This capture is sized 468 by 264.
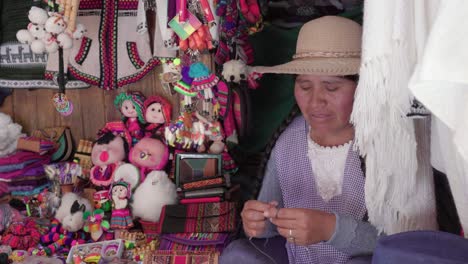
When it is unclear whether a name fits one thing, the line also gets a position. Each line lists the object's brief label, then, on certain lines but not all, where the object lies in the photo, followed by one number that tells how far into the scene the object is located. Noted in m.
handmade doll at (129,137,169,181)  2.44
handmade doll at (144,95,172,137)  2.52
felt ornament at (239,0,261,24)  2.29
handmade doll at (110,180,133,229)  2.33
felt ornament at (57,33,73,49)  2.27
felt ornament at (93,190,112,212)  2.45
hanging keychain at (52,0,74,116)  2.47
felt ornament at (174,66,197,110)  2.35
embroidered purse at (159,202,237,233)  2.13
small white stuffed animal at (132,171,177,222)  2.32
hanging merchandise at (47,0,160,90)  2.57
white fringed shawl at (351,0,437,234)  0.92
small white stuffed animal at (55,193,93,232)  2.42
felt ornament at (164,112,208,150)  2.40
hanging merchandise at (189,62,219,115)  2.33
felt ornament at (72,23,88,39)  2.36
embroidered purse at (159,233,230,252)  2.06
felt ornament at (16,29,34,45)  2.32
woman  1.35
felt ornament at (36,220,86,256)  2.30
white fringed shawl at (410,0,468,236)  0.76
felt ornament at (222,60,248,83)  2.37
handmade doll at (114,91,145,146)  2.56
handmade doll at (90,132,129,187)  2.52
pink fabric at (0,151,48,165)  2.62
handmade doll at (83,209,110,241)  2.38
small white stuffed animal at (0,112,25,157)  2.70
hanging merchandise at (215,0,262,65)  2.29
